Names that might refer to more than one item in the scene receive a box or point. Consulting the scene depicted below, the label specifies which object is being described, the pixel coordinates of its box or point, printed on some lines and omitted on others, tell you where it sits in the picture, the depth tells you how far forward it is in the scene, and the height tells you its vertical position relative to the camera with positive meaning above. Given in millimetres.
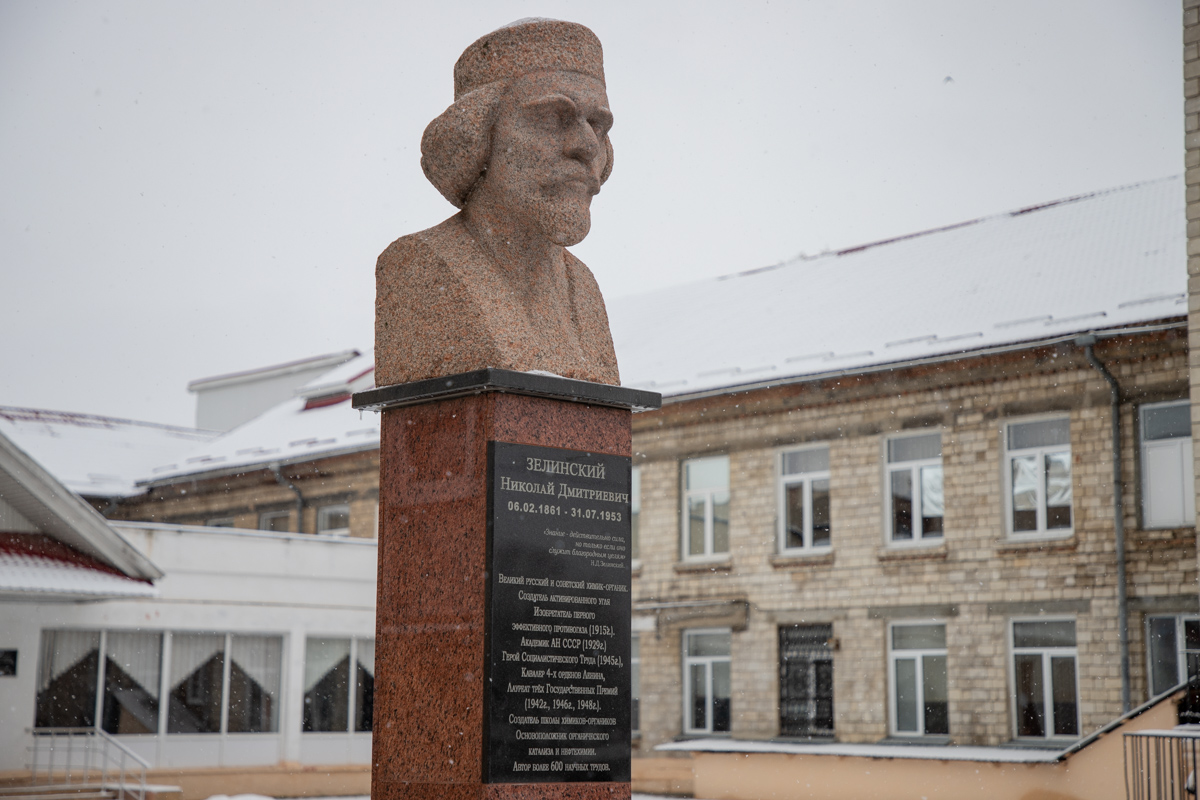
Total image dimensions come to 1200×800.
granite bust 5668 +1627
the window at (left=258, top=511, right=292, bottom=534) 26519 +1622
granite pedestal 5168 +199
